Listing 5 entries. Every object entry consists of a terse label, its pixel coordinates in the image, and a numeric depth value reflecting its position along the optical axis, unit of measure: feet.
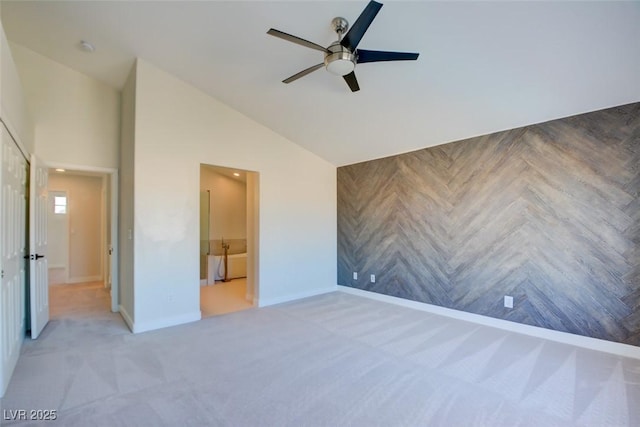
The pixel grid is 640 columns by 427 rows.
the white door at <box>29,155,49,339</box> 11.15
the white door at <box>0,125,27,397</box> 7.64
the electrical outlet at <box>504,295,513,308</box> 12.01
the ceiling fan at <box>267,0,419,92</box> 6.86
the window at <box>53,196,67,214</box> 22.82
